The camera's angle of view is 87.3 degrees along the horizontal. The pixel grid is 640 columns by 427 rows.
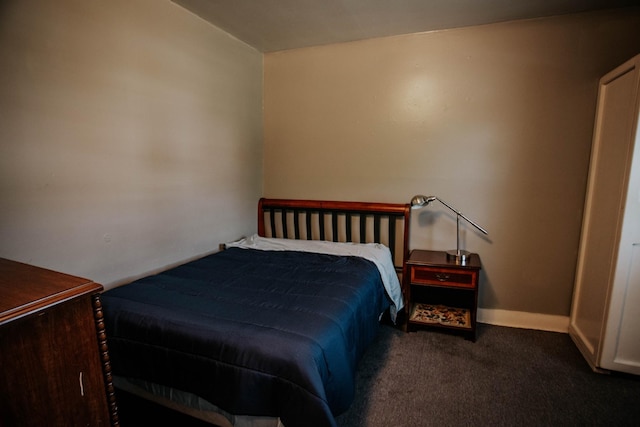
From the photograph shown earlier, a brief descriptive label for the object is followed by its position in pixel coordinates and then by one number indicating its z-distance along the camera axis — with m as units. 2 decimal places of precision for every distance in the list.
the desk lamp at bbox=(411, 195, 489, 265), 2.53
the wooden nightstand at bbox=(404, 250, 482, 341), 2.44
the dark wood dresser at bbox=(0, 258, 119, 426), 0.84
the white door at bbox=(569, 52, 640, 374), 1.87
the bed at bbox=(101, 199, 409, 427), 1.27
